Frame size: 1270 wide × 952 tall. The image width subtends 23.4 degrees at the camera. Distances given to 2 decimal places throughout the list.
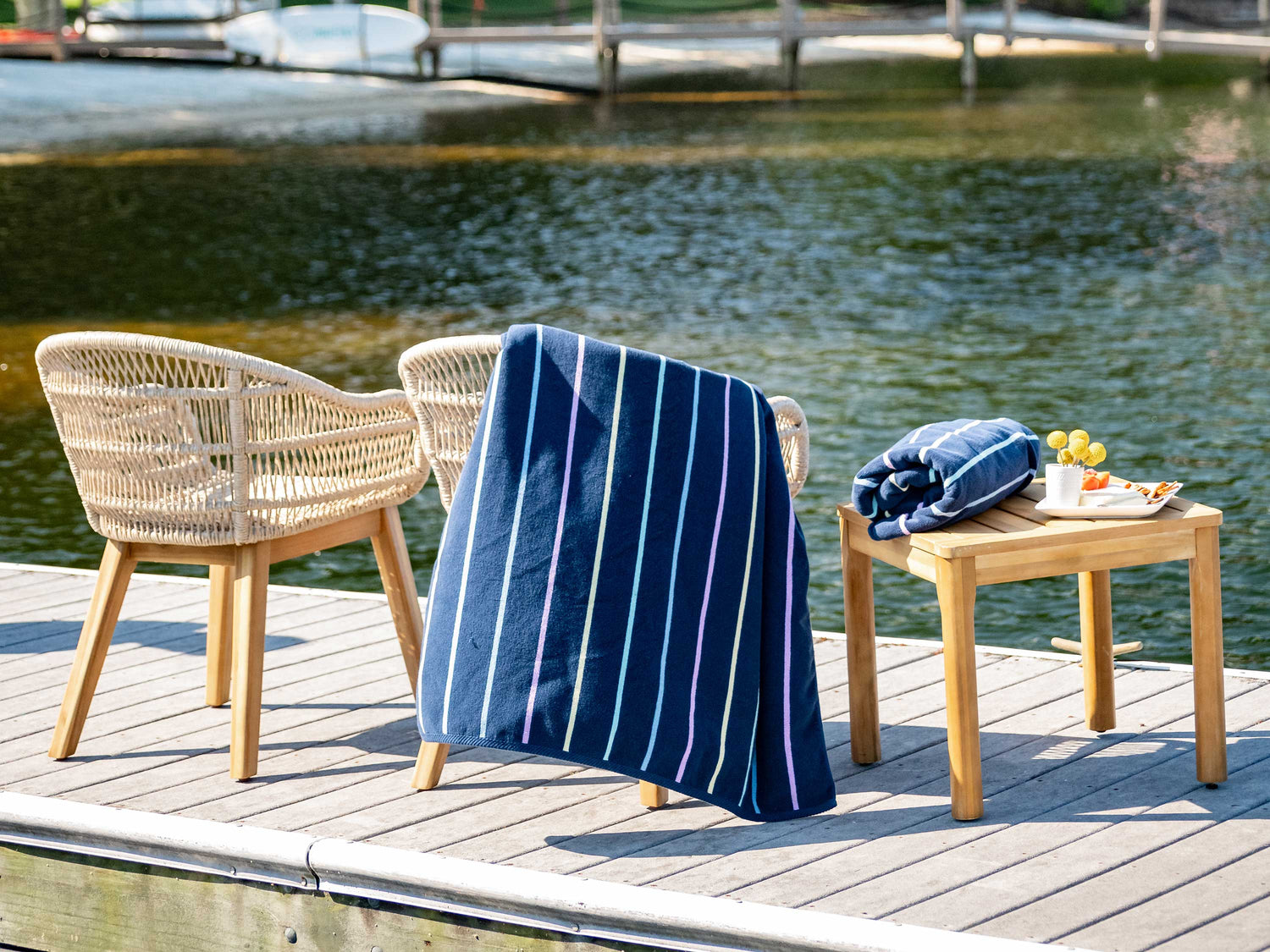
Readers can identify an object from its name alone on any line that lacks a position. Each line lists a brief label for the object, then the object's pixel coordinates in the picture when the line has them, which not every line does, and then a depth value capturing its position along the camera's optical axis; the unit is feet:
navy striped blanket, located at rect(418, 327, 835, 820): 15.93
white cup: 16.61
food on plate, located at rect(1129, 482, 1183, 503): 16.74
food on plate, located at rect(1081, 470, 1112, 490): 17.25
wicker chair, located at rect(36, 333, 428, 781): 17.70
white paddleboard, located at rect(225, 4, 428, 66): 133.15
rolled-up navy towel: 16.24
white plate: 16.38
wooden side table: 15.92
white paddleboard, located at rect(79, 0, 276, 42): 131.82
